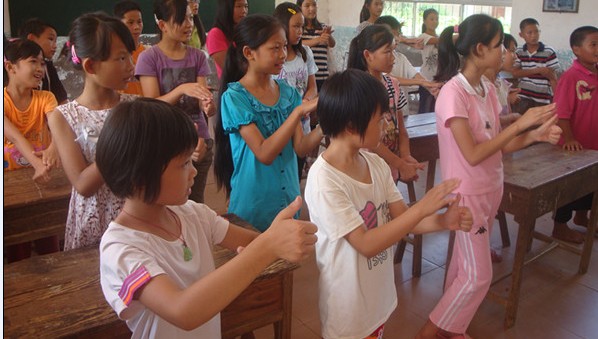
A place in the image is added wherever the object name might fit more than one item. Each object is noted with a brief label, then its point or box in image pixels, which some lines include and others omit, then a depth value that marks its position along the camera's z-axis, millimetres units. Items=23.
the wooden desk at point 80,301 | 1177
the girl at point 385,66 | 2438
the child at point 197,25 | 3475
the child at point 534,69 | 5066
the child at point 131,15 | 2963
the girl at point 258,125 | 1891
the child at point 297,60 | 2988
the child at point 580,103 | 3279
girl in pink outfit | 1950
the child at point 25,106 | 2459
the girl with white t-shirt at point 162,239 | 875
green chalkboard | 4629
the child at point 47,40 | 3170
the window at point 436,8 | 7232
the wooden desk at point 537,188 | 2285
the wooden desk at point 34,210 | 1901
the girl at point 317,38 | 3957
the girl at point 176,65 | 2484
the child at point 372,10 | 4625
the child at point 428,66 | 5578
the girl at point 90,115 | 1566
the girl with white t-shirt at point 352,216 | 1399
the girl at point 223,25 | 3156
